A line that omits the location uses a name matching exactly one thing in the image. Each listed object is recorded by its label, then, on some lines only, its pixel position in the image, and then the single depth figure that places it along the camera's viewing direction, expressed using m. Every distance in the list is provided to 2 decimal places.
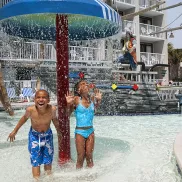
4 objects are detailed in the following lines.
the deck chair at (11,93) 14.41
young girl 3.76
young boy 3.46
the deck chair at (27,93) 14.64
